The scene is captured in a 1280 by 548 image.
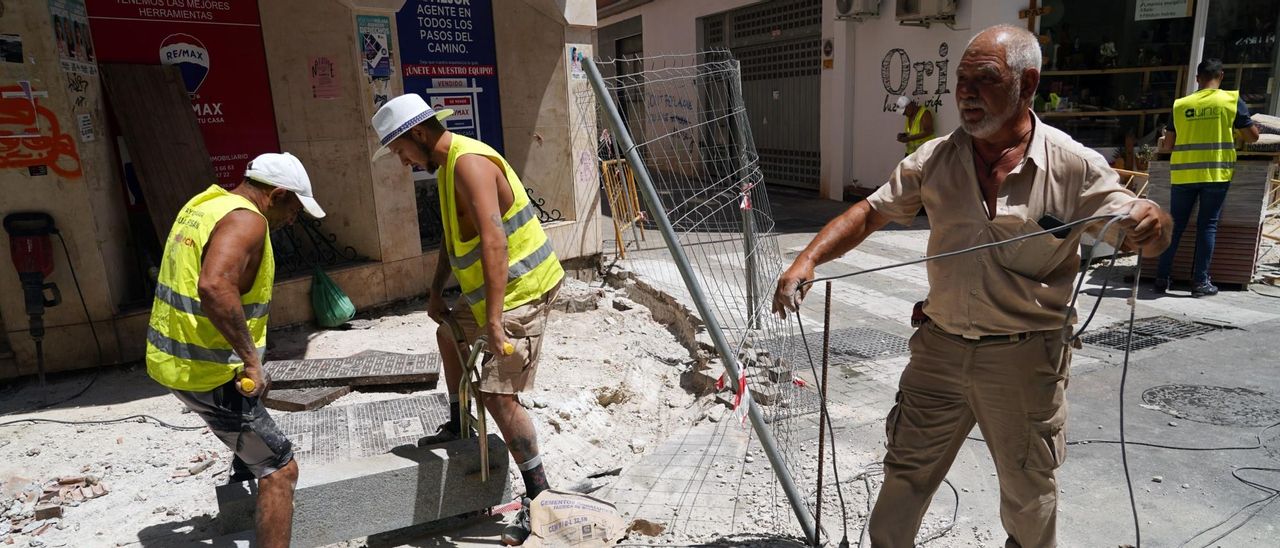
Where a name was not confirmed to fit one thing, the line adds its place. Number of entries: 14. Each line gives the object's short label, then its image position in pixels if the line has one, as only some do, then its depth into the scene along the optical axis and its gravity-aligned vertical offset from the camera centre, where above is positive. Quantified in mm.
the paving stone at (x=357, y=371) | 4930 -1652
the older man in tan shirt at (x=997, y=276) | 2281 -551
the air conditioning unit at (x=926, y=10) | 9877 +1236
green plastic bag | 6285 -1481
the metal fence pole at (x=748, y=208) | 4938 -643
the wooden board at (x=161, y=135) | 5641 -39
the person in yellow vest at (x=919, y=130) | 10086 -358
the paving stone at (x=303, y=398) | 4543 -1666
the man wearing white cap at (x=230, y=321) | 2719 -705
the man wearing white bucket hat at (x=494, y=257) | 3008 -582
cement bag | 2955 -1609
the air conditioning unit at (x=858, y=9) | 11266 +1447
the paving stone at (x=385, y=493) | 3043 -1535
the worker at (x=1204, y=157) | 6277 -533
